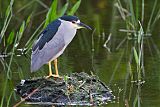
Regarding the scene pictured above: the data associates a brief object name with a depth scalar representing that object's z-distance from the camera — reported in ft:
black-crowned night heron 49.88
